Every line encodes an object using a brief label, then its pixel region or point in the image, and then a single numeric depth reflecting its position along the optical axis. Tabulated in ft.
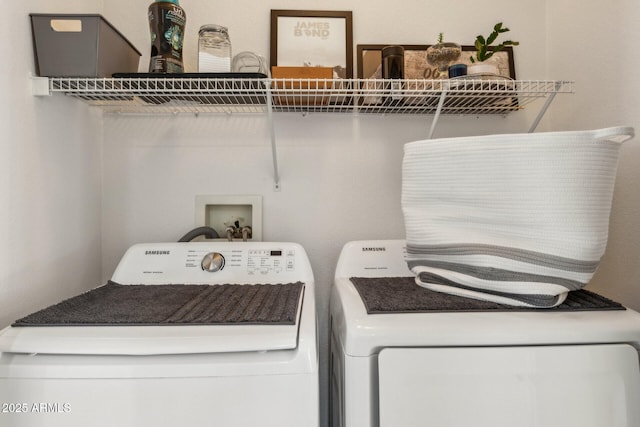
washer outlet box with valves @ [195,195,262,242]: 4.64
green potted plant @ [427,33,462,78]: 4.03
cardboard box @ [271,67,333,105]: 3.73
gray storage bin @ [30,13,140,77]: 3.39
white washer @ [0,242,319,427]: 2.25
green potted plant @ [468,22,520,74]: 3.78
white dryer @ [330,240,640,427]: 2.43
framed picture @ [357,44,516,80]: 4.50
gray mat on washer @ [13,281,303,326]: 2.61
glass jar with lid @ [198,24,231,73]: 3.69
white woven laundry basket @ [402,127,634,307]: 2.69
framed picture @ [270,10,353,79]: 4.59
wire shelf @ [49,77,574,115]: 3.65
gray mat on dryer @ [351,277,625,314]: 2.79
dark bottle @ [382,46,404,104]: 3.92
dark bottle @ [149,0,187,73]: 3.75
